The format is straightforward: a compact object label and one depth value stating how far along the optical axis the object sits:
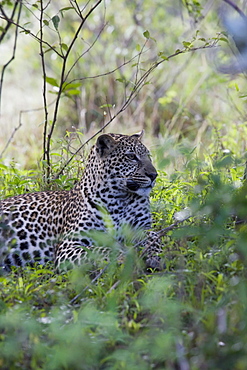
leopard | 13.41
